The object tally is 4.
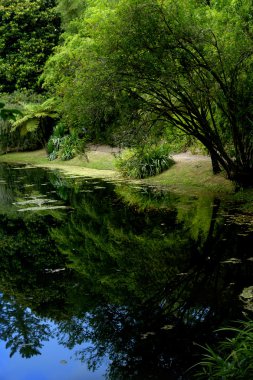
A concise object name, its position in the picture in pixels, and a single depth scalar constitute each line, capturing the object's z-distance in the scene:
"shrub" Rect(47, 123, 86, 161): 23.59
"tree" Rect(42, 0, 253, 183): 10.05
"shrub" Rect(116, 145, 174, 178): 17.02
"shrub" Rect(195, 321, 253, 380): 3.60
